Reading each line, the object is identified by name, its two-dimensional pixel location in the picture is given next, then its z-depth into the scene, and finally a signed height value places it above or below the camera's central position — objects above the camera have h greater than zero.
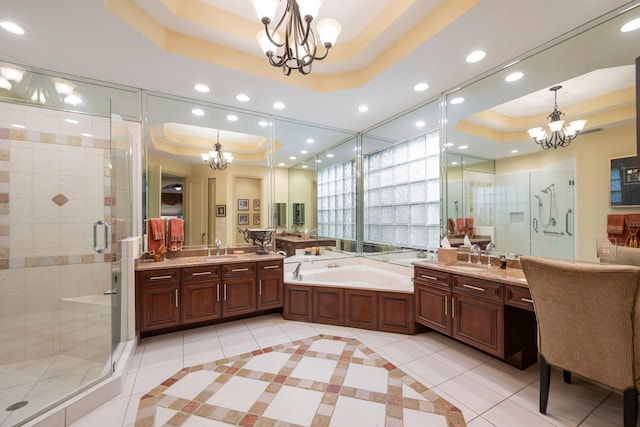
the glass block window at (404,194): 3.56 +0.32
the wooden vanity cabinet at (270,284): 3.25 -0.87
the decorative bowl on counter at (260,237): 3.55 -0.30
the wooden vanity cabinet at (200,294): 2.84 -0.88
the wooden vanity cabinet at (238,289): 3.04 -0.88
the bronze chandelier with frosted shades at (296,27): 1.62 +1.27
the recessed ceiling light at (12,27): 1.97 +1.45
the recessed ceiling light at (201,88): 2.93 +1.46
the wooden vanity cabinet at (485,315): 2.15 -0.91
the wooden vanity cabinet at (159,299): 2.65 -0.87
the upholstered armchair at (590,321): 1.41 -0.63
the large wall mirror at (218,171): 3.23 +0.64
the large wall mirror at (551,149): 1.98 +0.65
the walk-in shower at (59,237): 2.23 -0.20
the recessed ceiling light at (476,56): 2.36 +1.46
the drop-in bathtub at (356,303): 2.97 -1.06
